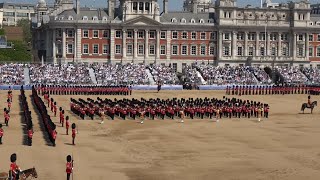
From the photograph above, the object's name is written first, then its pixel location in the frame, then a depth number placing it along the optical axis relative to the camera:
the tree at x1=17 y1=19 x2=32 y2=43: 162.34
